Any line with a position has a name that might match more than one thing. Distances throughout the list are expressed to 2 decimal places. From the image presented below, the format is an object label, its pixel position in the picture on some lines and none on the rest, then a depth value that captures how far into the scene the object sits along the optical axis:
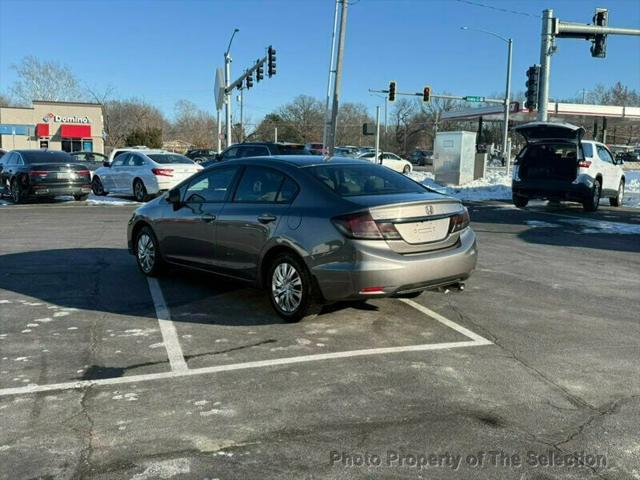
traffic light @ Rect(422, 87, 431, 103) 39.06
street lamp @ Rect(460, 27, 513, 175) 38.53
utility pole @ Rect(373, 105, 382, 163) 30.49
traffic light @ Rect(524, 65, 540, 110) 23.30
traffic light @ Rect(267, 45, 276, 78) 33.44
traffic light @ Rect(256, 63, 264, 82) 35.08
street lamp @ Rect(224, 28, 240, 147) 38.41
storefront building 63.41
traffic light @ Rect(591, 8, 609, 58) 21.58
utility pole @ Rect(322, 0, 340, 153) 30.27
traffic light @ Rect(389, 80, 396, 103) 37.62
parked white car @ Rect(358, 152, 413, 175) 42.22
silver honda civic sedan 5.36
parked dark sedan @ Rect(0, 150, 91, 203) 17.88
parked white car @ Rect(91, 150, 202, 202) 18.33
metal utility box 26.84
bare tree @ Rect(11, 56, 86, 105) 81.06
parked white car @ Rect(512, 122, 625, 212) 15.81
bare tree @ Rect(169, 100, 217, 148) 109.50
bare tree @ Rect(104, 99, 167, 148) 87.25
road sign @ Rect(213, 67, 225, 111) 36.69
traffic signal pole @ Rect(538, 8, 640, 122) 21.33
